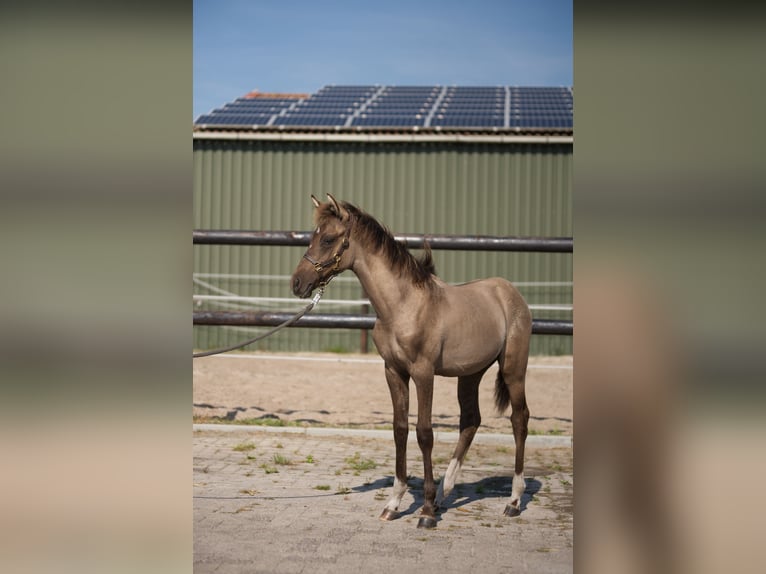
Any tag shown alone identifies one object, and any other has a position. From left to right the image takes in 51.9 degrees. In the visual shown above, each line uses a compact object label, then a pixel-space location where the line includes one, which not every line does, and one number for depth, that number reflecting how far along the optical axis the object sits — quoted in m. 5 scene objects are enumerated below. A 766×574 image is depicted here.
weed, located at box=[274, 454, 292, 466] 5.17
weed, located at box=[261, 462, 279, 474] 4.95
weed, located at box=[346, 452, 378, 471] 5.09
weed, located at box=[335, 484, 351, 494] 4.47
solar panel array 13.15
